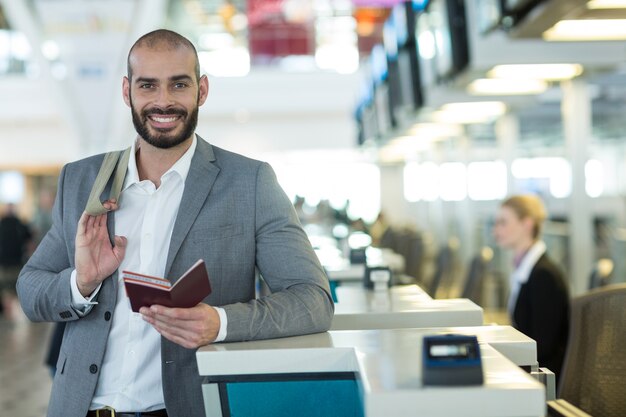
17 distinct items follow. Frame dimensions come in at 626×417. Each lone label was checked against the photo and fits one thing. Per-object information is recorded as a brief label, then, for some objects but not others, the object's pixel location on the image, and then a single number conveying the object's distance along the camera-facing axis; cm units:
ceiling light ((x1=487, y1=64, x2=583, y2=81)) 579
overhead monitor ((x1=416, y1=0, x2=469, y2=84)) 531
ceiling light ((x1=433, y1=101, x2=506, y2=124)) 842
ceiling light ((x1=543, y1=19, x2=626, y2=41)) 430
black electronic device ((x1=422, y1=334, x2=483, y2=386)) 159
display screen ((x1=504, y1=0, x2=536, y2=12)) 393
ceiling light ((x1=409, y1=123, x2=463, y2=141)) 1088
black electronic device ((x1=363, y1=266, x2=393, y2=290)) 333
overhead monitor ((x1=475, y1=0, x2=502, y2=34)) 426
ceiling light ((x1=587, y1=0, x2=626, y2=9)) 376
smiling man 216
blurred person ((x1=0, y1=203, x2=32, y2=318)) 1338
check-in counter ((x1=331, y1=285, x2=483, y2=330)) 259
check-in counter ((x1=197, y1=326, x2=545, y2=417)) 183
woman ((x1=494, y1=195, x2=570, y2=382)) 391
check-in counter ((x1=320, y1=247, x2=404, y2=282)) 493
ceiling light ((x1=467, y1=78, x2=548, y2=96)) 669
